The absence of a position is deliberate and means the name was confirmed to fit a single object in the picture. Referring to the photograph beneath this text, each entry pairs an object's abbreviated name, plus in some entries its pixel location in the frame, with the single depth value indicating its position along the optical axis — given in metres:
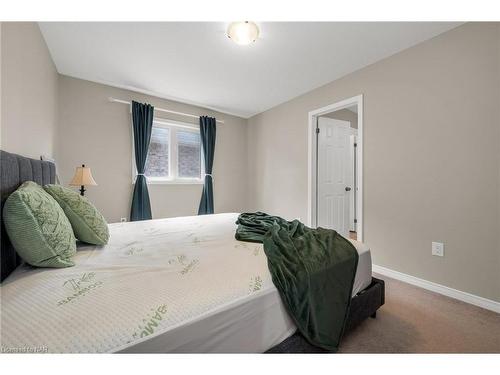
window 3.56
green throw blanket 1.05
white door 3.40
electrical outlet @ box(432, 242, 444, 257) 2.03
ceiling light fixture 1.86
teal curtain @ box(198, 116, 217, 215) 3.92
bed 0.66
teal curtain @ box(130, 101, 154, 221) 3.24
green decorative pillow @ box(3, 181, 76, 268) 0.94
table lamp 2.47
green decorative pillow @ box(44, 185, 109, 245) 1.31
